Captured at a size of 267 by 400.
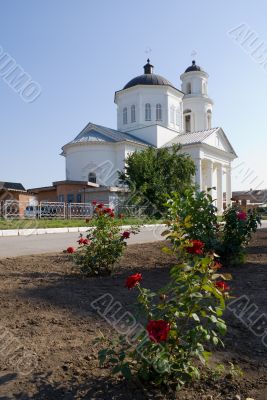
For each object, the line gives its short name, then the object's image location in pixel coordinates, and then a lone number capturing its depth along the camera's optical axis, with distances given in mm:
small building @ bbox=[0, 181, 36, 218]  19188
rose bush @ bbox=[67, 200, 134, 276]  5203
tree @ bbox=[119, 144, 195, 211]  27062
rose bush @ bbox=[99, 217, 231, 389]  2029
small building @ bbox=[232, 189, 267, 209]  39447
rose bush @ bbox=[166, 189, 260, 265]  5168
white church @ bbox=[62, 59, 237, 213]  38000
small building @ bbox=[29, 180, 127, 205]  28812
